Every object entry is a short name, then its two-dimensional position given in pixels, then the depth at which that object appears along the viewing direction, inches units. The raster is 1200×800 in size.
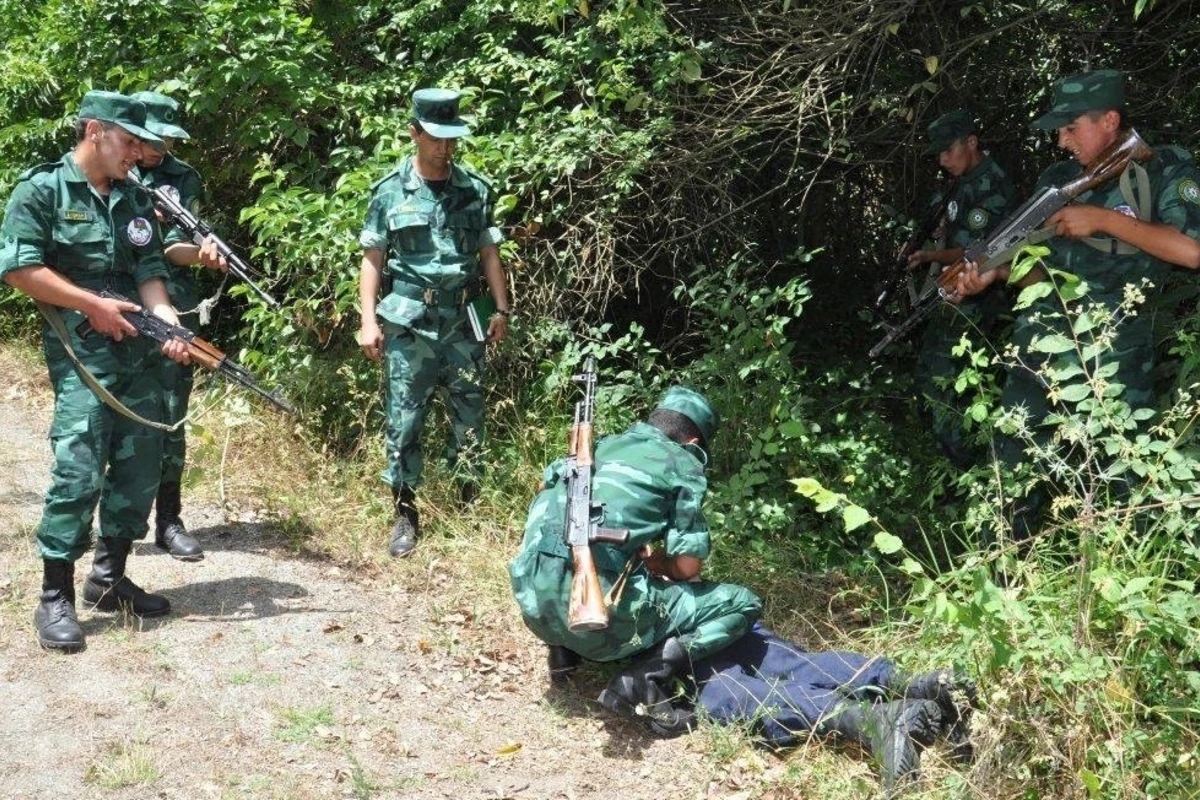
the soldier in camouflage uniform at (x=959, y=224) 260.1
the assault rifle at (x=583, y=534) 171.8
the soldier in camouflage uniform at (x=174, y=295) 251.8
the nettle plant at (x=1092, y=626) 150.1
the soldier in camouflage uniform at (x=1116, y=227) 199.0
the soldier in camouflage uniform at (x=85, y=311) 200.2
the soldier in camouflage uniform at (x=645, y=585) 183.8
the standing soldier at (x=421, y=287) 248.5
